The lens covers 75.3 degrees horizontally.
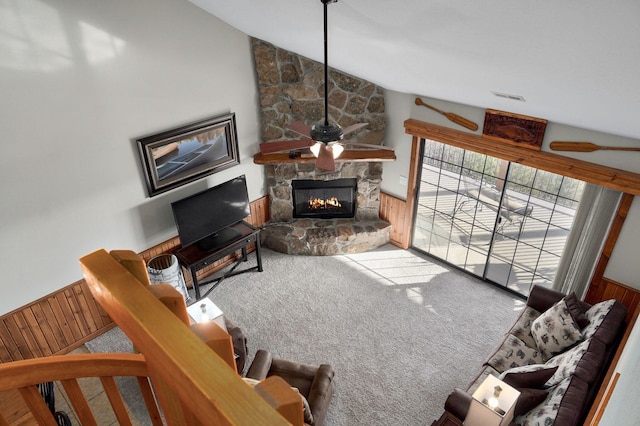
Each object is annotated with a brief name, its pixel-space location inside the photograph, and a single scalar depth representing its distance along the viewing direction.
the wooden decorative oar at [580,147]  4.05
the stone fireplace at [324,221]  6.20
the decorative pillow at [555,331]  3.96
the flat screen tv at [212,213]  5.07
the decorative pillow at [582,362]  3.29
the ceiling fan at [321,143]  3.29
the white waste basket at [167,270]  4.65
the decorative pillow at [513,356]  4.03
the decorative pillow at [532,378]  3.52
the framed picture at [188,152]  4.73
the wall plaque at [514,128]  4.50
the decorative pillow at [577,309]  4.08
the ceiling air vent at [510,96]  3.62
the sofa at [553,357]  3.15
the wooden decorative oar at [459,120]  5.04
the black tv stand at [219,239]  5.37
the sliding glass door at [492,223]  6.34
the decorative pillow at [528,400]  3.33
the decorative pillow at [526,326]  4.32
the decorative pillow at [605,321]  3.65
